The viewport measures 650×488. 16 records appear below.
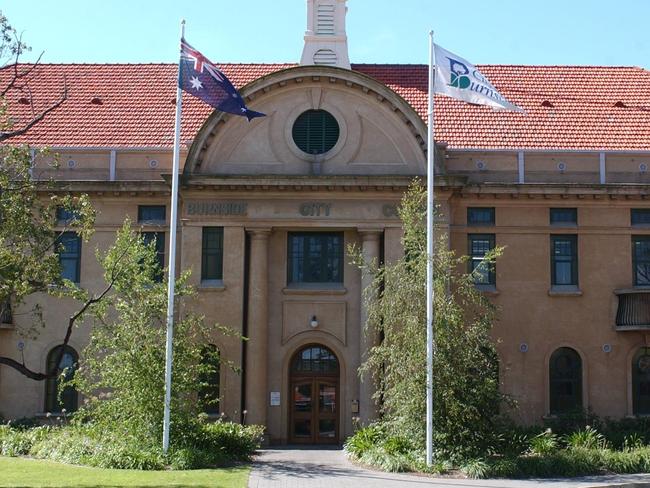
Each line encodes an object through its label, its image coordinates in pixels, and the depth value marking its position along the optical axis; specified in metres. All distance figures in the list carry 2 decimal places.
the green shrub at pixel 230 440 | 22.80
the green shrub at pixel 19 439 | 23.11
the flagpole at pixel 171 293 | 21.78
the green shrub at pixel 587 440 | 23.53
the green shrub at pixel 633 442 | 24.41
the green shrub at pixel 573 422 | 27.12
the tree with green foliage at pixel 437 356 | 22.16
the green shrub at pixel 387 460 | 21.44
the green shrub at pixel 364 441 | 23.30
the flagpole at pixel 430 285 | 21.30
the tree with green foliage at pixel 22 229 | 19.08
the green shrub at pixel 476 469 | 20.69
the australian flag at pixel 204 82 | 22.17
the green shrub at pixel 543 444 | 22.70
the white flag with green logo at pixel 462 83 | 21.50
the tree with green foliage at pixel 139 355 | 22.41
